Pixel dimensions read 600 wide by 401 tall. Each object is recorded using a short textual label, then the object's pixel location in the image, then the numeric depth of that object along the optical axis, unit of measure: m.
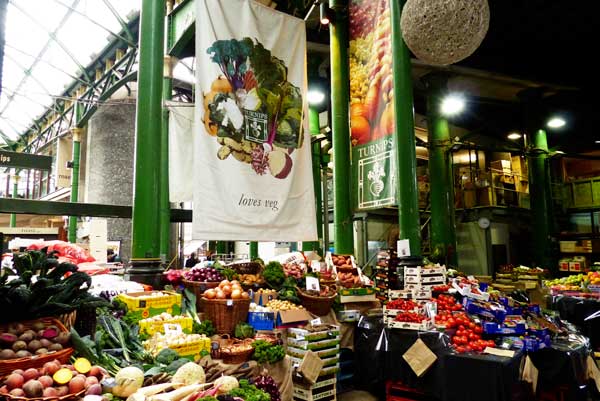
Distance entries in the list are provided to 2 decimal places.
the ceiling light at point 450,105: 12.23
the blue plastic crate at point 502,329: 4.52
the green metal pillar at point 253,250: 10.79
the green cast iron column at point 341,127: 7.74
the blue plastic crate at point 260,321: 4.40
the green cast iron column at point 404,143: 6.27
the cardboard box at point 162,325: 3.69
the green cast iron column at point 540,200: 14.12
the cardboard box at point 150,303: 3.93
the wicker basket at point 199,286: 4.66
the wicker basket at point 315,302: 5.11
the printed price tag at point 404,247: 6.17
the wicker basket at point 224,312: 4.22
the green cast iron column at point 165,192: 7.65
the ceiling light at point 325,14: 8.08
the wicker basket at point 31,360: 2.20
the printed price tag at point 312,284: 5.42
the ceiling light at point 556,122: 14.95
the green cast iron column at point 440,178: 12.13
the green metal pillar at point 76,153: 16.92
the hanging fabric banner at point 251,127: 5.09
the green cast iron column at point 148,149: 5.11
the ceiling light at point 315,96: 11.83
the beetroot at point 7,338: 2.37
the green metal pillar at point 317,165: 11.40
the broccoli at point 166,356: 3.11
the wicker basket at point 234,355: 3.69
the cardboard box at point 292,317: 4.57
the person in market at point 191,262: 11.14
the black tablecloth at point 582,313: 7.36
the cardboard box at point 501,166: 15.95
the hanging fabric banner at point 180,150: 7.50
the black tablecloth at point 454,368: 3.81
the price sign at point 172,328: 3.72
